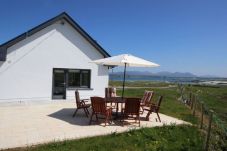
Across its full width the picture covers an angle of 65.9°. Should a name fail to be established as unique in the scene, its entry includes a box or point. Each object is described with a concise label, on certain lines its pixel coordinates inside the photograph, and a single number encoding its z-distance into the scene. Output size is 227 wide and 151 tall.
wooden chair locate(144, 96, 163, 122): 7.25
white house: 9.48
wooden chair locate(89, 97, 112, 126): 6.51
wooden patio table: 7.17
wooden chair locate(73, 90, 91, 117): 7.58
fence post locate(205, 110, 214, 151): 4.94
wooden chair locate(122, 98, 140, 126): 6.66
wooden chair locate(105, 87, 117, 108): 9.23
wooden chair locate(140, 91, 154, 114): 7.96
